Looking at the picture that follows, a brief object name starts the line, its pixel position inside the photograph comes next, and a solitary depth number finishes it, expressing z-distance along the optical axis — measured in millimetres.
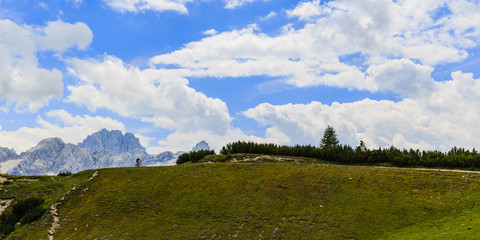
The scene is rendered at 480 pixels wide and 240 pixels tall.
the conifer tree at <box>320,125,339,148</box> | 122375
